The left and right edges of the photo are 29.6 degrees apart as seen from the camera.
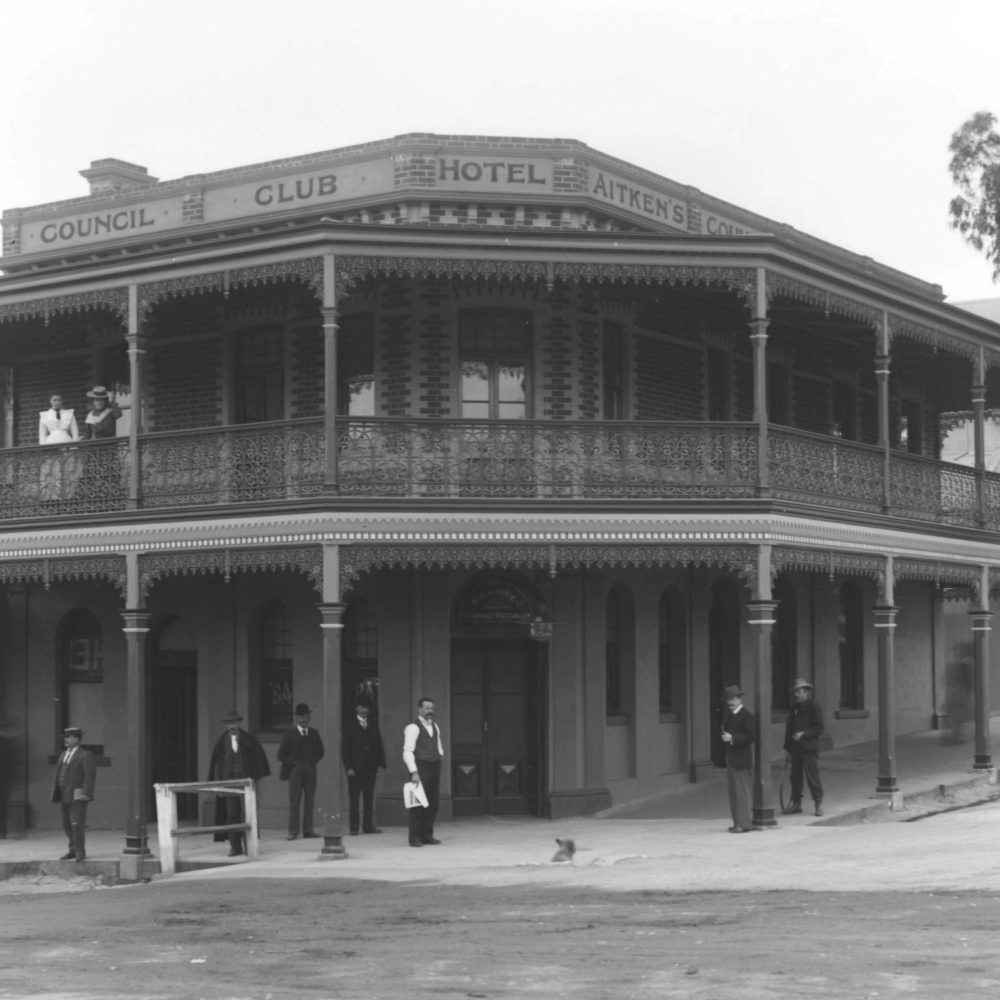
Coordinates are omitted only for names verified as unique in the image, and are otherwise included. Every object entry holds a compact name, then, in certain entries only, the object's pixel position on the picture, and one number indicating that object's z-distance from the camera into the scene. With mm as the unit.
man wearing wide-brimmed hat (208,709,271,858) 20766
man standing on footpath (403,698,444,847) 20031
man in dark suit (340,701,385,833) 21203
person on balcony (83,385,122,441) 22781
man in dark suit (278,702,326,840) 20781
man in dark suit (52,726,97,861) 20688
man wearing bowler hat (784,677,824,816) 20938
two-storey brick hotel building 20453
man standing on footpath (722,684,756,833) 20062
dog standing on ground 18125
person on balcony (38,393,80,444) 22953
